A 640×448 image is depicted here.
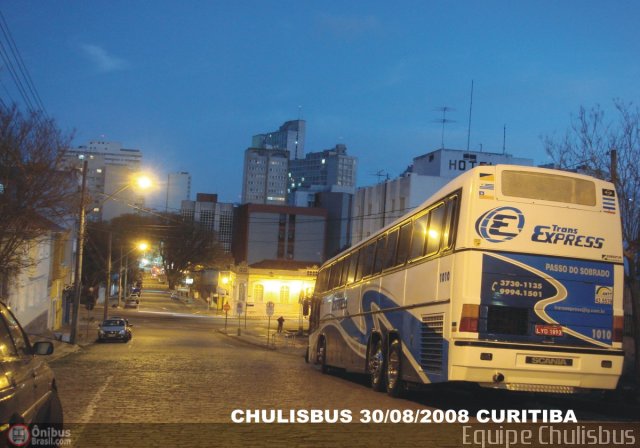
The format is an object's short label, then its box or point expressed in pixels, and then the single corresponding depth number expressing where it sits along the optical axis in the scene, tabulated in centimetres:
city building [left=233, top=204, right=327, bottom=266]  11169
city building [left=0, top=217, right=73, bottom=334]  4097
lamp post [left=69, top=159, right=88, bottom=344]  3550
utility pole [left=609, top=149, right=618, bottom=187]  1923
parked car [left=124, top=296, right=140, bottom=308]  9169
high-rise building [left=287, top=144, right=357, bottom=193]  13911
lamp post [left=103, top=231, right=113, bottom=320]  5601
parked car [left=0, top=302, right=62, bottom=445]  602
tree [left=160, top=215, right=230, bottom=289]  11075
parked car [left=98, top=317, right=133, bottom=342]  4600
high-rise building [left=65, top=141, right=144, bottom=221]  14012
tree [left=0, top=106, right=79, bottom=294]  2505
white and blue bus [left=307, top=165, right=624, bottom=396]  1183
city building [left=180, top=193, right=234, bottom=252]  15262
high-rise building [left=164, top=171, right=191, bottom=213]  19494
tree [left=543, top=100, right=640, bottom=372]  1886
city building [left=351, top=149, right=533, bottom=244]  5472
